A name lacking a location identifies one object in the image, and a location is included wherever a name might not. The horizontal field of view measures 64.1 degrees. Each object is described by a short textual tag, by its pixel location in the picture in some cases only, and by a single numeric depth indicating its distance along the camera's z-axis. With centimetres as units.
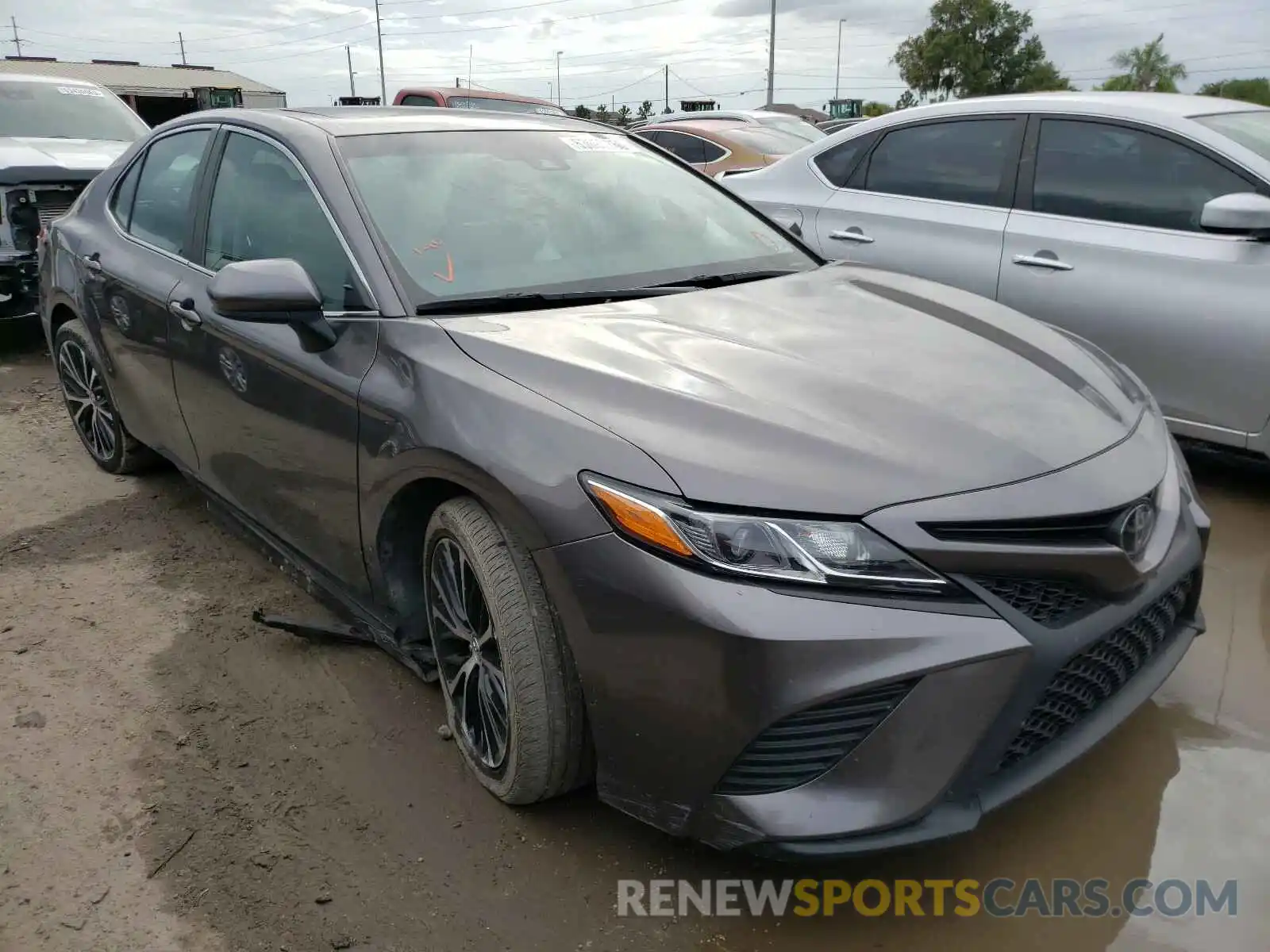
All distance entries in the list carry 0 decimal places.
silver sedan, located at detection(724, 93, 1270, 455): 374
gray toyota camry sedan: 181
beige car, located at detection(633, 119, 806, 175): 949
